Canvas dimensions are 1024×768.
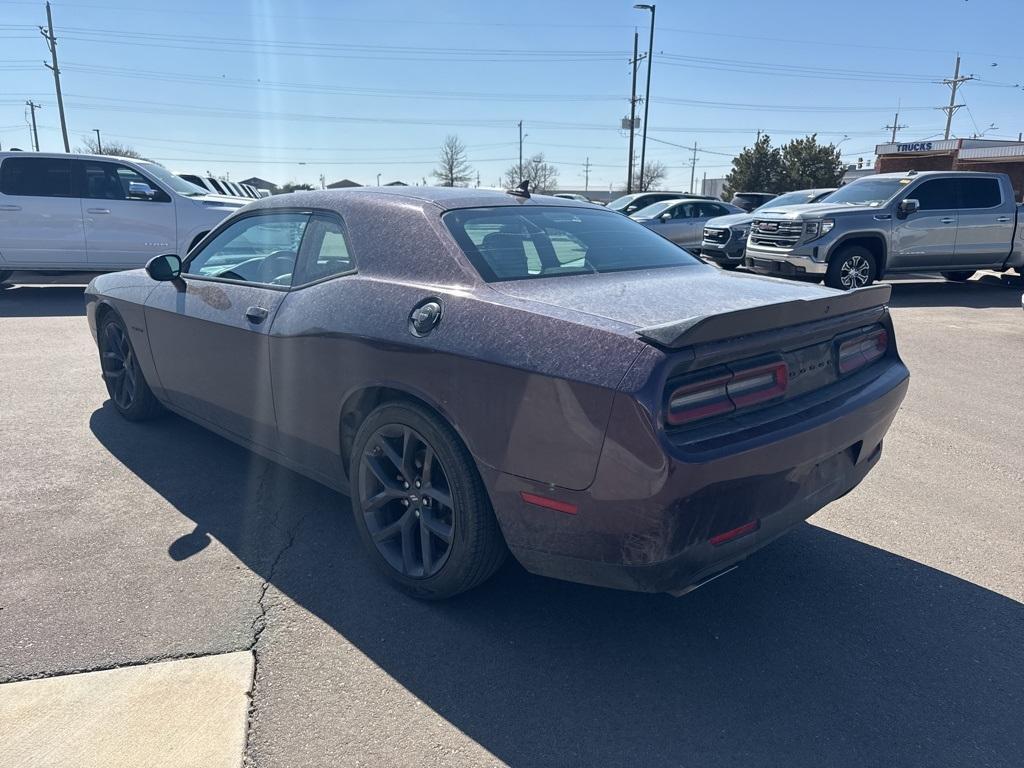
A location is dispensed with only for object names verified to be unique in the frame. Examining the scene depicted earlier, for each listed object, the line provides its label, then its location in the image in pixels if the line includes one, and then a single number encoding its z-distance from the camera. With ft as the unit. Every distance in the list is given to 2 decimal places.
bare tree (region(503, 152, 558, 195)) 256.64
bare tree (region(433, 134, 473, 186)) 204.95
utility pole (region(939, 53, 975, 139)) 216.74
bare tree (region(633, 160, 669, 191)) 279.59
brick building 91.04
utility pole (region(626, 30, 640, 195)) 114.42
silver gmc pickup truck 35.40
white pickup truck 33.91
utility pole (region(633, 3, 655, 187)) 102.63
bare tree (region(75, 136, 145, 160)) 197.67
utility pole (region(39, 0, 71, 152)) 131.46
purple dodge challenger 7.38
